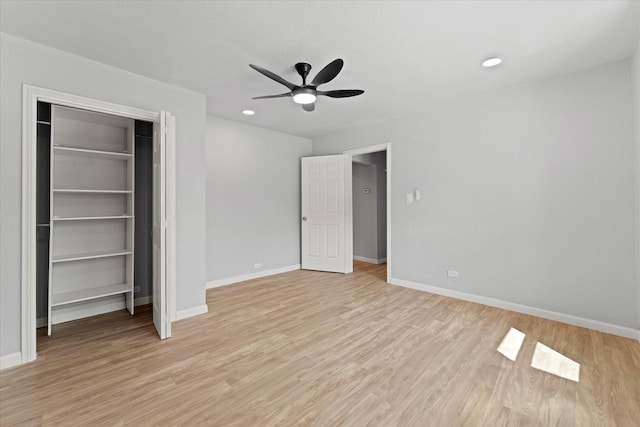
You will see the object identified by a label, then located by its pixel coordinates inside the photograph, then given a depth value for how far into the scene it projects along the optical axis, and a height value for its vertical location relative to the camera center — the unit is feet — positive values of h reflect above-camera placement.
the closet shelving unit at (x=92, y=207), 9.98 +0.35
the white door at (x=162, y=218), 8.59 -0.07
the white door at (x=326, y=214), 16.94 +0.11
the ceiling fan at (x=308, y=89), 7.87 +3.95
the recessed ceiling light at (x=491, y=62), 8.79 +4.94
